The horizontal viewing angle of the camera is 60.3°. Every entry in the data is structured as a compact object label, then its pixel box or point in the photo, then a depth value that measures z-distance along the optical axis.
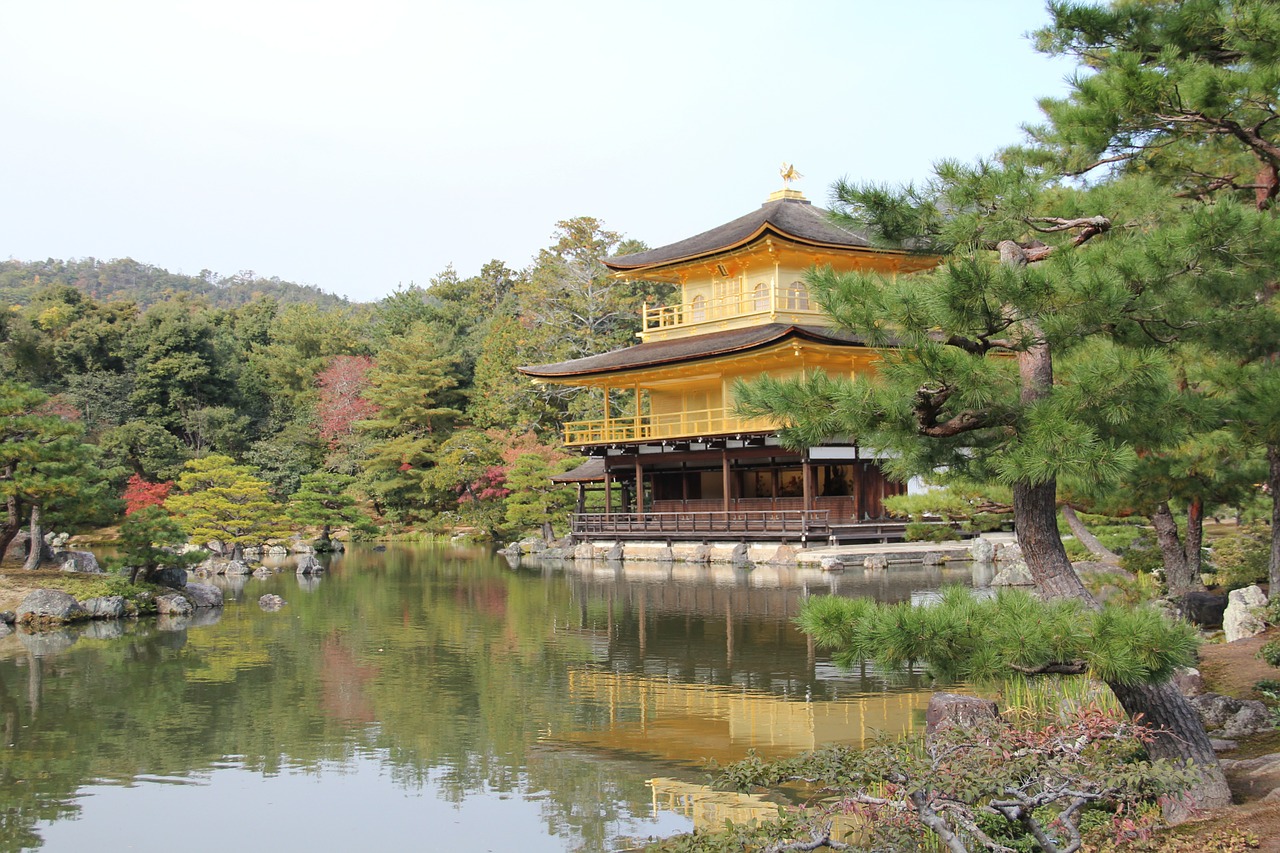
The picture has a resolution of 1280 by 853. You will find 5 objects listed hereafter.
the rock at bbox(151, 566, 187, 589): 16.06
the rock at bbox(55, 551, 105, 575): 16.48
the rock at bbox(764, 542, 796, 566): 21.48
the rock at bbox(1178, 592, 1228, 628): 9.97
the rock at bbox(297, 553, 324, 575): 22.22
